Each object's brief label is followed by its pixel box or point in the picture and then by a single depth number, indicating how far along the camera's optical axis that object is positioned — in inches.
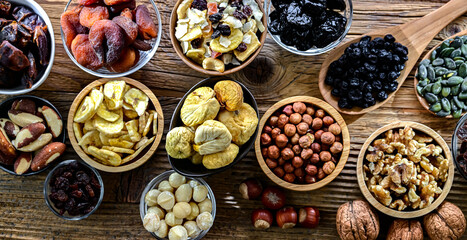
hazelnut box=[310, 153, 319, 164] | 18.7
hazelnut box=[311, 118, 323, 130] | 18.7
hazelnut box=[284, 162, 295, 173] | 18.8
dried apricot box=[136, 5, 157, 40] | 17.3
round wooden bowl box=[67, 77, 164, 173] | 18.4
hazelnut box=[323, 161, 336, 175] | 18.5
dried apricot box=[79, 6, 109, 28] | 17.0
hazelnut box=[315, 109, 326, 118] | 18.9
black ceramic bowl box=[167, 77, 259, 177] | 17.1
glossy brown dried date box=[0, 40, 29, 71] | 16.7
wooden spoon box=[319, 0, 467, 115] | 19.4
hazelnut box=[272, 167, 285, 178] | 18.9
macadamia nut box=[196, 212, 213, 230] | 18.4
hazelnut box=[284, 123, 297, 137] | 18.6
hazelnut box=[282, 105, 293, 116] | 18.9
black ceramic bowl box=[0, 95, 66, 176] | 18.8
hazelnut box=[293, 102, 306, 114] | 18.8
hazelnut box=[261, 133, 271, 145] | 18.7
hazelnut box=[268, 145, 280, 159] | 18.6
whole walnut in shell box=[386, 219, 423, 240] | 18.7
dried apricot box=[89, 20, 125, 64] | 16.4
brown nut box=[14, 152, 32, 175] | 18.6
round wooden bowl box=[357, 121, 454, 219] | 18.8
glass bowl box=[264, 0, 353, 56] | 18.4
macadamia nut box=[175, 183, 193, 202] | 18.7
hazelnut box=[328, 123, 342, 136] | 18.6
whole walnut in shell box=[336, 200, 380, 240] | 18.6
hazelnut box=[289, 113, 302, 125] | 18.6
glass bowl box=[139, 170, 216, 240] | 19.2
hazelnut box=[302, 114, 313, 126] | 18.8
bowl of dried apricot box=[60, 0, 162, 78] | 16.5
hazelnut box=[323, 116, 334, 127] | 18.7
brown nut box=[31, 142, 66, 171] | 18.4
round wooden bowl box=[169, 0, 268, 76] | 17.9
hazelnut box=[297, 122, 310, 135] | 18.6
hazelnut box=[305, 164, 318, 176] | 18.6
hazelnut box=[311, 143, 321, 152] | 18.7
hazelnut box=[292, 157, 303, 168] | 18.6
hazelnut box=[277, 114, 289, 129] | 18.8
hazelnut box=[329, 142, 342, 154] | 18.6
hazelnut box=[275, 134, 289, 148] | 18.5
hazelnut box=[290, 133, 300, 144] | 18.7
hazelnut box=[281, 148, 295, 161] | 18.5
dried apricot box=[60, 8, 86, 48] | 17.3
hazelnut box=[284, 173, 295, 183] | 18.9
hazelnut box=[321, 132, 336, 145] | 18.4
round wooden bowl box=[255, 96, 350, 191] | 18.6
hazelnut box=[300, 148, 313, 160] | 18.5
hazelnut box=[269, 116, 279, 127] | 18.9
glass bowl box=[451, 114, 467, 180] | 19.0
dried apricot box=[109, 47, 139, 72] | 17.4
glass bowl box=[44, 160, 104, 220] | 18.8
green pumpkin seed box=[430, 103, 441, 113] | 19.1
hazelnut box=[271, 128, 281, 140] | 18.8
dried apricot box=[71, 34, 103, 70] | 17.0
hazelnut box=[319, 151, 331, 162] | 18.6
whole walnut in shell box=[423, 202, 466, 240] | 18.6
